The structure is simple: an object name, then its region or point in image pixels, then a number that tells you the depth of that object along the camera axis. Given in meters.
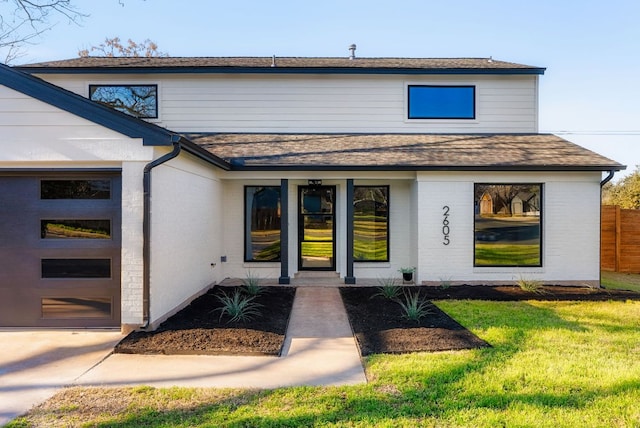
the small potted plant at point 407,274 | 9.59
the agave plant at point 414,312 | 6.29
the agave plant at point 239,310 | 6.34
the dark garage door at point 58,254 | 5.96
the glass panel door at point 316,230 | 10.47
